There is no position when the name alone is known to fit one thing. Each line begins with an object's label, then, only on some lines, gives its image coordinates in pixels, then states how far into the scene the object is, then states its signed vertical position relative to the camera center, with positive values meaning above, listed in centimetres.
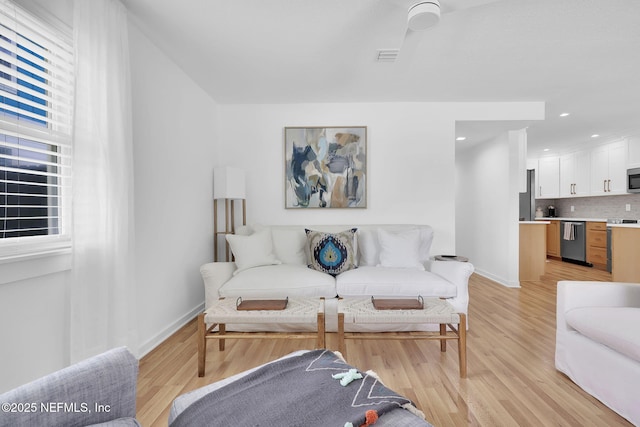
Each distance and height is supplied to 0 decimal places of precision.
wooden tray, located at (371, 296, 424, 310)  197 -63
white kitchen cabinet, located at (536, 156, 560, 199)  686 +83
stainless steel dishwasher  591 -62
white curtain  160 +17
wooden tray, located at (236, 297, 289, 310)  198 -63
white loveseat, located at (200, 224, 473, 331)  257 -56
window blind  139 +43
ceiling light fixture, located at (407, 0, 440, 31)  176 +122
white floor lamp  338 +27
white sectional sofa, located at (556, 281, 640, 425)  147 -73
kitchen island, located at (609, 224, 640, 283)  392 -57
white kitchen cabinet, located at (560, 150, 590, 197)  619 +83
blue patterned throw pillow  292 -40
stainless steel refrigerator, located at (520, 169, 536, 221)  538 +17
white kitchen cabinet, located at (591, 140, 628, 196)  546 +85
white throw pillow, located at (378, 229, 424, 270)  302 -39
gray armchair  73 -49
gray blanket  87 -61
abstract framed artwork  370 +60
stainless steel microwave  516 +57
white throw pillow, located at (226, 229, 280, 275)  294 -38
